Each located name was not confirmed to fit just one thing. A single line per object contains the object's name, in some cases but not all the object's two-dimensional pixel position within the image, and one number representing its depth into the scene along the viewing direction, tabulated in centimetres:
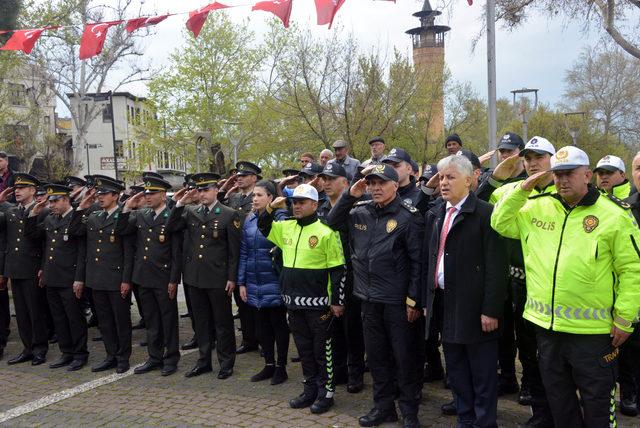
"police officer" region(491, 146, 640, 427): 356
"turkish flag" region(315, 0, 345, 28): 738
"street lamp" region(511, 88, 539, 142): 2154
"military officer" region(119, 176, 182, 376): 669
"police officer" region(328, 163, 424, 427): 475
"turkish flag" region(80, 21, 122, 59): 943
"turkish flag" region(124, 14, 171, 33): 907
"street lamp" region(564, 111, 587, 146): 3113
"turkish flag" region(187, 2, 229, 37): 838
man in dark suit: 422
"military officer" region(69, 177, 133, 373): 686
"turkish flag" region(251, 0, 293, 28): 775
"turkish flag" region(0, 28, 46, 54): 958
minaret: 2466
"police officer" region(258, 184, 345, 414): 534
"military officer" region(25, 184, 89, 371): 714
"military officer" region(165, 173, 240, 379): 644
